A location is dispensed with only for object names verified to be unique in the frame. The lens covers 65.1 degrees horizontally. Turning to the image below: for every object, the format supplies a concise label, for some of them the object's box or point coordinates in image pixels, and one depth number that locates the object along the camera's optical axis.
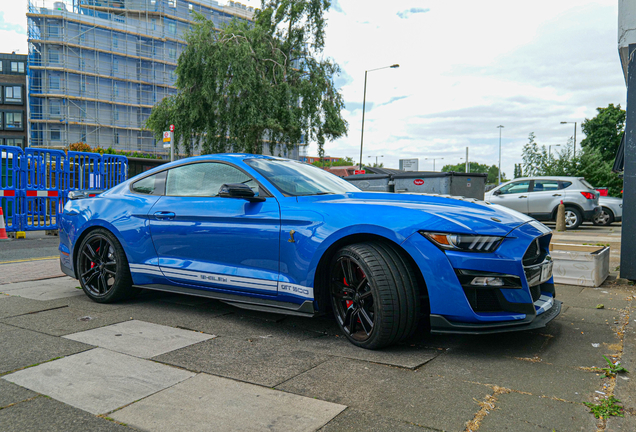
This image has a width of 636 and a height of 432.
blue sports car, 3.11
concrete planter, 5.56
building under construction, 51.22
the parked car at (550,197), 15.30
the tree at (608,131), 52.28
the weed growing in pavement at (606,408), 2.33
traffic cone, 11.00
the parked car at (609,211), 17.06
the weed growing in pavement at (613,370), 2.84
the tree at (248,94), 23.58
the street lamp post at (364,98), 37.04
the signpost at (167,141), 16.65
